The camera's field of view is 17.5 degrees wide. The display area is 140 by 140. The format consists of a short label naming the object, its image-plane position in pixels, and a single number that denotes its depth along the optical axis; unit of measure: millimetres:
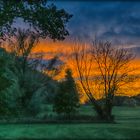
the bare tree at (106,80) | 44300
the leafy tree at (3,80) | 28216
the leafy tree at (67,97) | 43906
